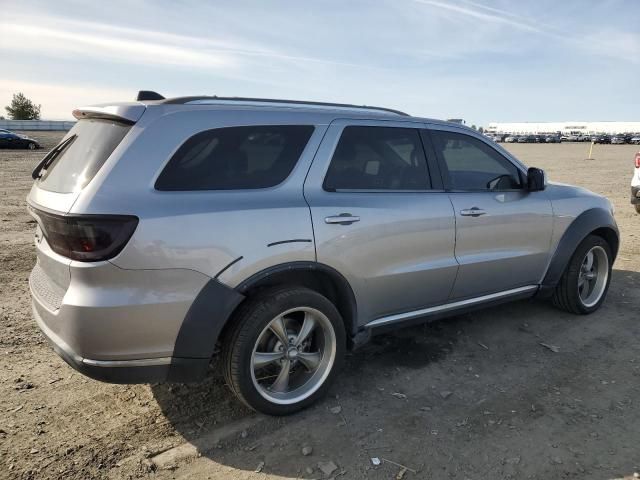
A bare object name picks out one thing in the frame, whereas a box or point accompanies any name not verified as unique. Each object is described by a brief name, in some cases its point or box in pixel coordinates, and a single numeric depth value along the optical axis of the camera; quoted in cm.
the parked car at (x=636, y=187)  981
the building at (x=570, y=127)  13538
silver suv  257
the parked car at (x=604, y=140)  7281
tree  7675
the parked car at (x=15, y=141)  2995
